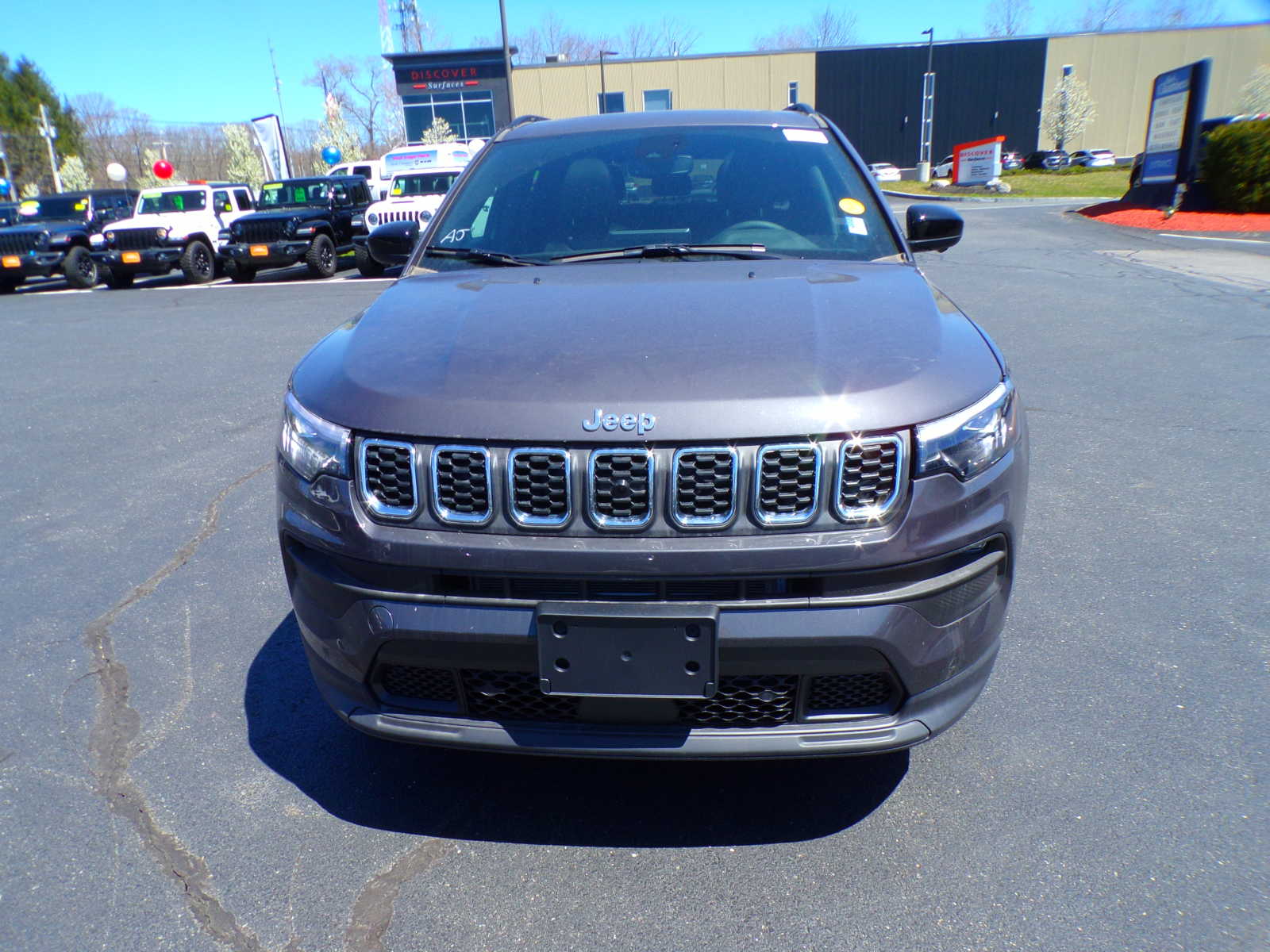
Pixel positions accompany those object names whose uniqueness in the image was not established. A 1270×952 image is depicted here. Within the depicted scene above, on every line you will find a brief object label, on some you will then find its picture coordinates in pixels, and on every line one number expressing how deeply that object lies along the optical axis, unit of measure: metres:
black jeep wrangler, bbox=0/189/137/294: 17.47
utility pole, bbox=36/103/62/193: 52.22
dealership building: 55.41
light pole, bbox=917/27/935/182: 47.69
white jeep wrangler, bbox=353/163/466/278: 16.33
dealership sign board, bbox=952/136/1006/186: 36.09
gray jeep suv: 1.89
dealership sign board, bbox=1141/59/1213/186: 18.23
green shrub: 17.16
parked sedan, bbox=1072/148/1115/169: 49.22
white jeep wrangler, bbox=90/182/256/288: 16.84
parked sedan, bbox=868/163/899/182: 48.97
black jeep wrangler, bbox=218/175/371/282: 16.38
